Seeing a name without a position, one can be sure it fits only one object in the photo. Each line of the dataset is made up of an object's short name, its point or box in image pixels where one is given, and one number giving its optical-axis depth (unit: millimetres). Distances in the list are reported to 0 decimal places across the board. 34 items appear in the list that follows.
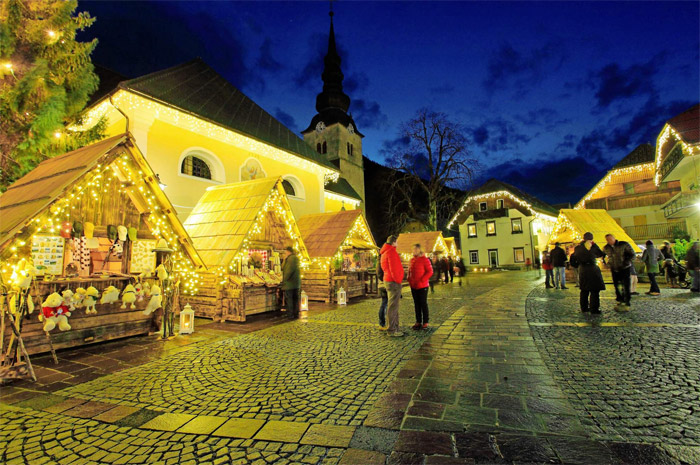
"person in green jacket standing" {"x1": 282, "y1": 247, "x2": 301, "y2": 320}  9326
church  13594
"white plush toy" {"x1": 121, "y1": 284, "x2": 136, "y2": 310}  6883
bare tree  27344
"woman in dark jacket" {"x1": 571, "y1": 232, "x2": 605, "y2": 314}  8203
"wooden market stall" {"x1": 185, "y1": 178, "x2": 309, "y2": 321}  9086
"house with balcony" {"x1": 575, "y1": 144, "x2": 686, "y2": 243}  29625
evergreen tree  9898
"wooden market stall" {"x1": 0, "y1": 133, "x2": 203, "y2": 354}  5621
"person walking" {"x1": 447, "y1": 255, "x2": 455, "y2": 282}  21172
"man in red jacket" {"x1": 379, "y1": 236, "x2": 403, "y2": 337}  6711
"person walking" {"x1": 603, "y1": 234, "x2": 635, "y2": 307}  8703
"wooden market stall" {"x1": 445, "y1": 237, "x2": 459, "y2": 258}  27191
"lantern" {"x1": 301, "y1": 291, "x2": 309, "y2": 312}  10297
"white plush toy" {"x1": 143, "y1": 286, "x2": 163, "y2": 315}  7152
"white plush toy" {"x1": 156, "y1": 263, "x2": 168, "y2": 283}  7230
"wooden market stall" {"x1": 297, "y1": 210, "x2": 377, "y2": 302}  12891
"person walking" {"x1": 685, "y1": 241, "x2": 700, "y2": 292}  10898
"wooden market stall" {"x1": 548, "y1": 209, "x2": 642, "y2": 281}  16969
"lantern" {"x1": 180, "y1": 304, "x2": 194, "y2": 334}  7352
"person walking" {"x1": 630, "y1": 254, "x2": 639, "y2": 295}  11892
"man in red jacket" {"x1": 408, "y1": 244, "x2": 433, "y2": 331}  7262
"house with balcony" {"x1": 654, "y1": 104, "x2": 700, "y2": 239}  15102
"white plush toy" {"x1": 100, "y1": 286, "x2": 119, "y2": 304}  6586
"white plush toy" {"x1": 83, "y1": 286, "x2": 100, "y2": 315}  6273
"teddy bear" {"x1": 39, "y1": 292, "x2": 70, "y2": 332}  5645
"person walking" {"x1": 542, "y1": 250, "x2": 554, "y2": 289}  14754
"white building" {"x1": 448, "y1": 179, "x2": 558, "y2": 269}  35438
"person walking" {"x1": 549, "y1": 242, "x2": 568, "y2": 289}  13805
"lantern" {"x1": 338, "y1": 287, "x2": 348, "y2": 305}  11742
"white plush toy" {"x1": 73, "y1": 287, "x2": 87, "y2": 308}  6098
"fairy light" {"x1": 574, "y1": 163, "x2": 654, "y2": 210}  31453
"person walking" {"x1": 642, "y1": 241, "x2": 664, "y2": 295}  11422
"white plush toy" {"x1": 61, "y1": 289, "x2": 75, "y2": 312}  5922
